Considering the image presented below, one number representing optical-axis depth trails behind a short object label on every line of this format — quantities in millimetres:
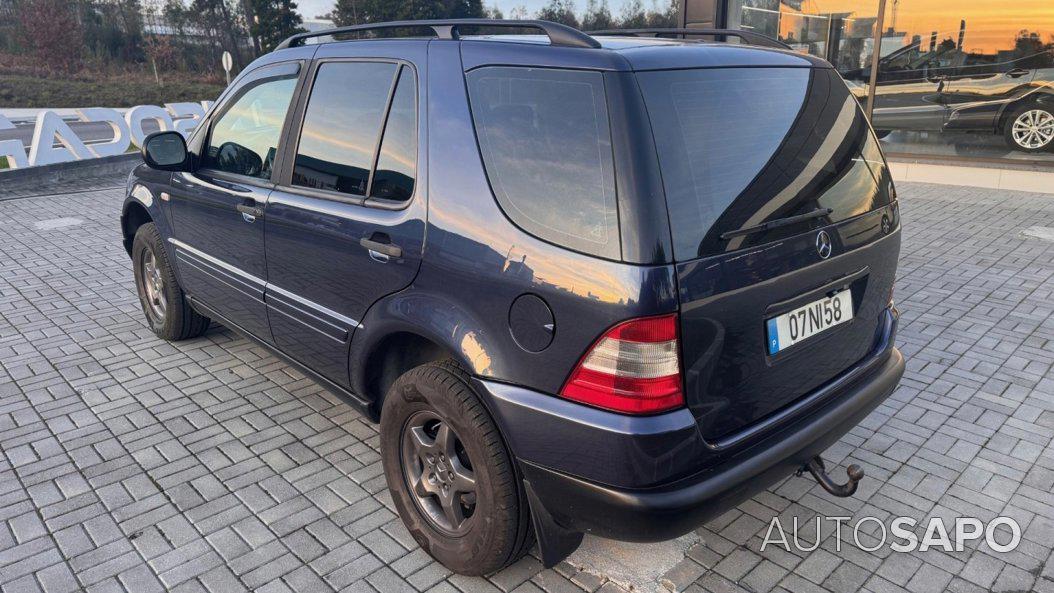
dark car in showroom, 10094
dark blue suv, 2033
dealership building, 10023
